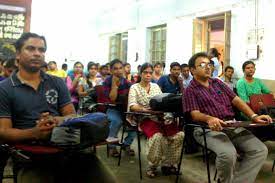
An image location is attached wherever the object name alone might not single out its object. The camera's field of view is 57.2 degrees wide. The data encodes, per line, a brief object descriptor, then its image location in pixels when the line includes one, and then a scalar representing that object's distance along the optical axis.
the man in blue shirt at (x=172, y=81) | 3.35
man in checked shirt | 1.81
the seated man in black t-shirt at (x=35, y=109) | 1.31
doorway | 5.08
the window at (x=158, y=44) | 6.75
